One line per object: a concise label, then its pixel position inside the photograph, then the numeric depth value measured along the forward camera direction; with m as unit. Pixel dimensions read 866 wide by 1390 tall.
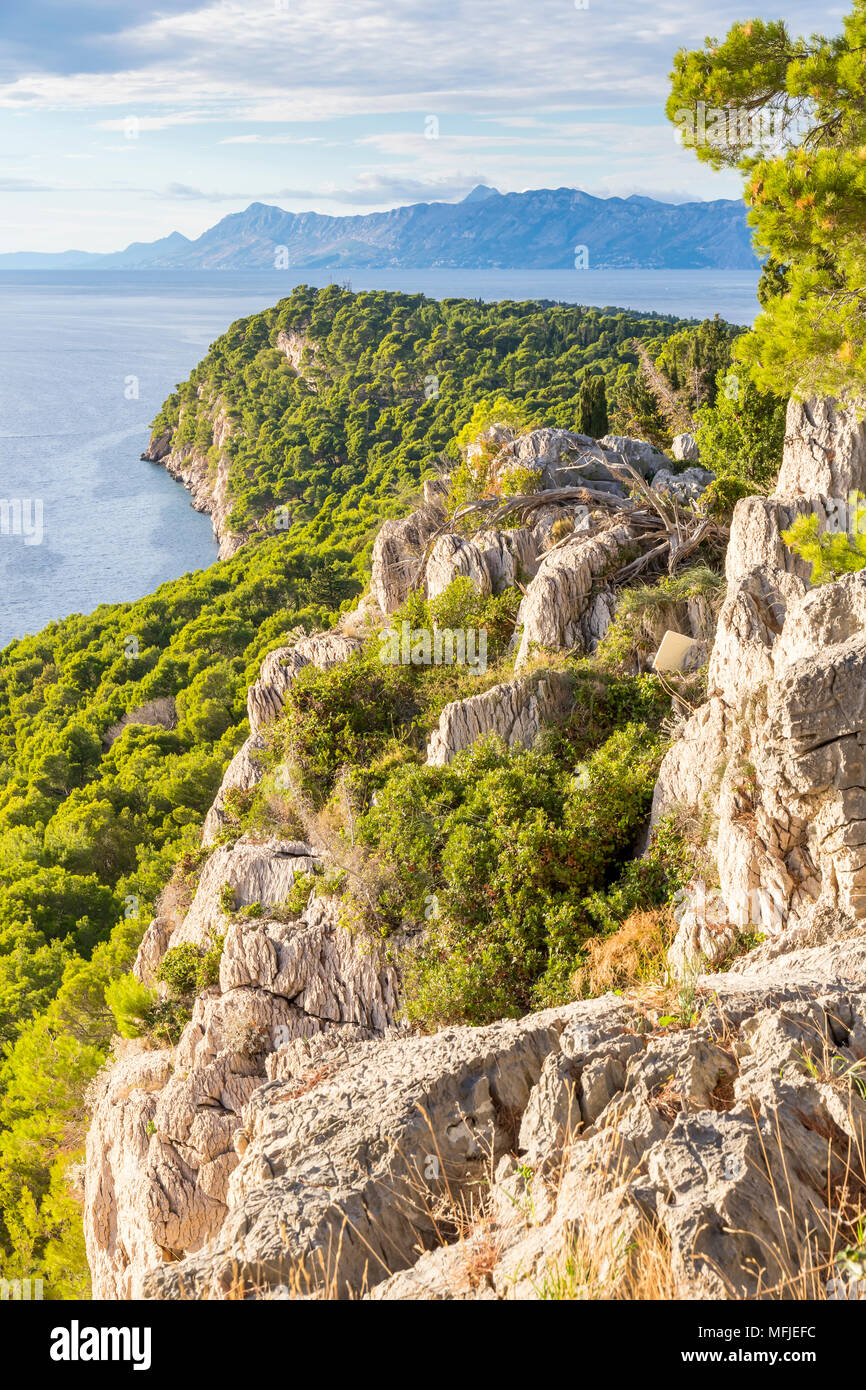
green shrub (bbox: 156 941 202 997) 15.16
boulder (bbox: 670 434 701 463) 27.08
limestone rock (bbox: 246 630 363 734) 20.09
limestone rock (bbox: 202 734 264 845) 18.70
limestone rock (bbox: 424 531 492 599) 20.11
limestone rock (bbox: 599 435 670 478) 25.77
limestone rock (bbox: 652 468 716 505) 20.92
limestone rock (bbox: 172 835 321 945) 14.88
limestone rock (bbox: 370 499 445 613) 22.44
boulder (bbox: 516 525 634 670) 17.42
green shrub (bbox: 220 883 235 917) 14.93
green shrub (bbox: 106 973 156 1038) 15.44
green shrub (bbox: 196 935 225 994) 14.78
